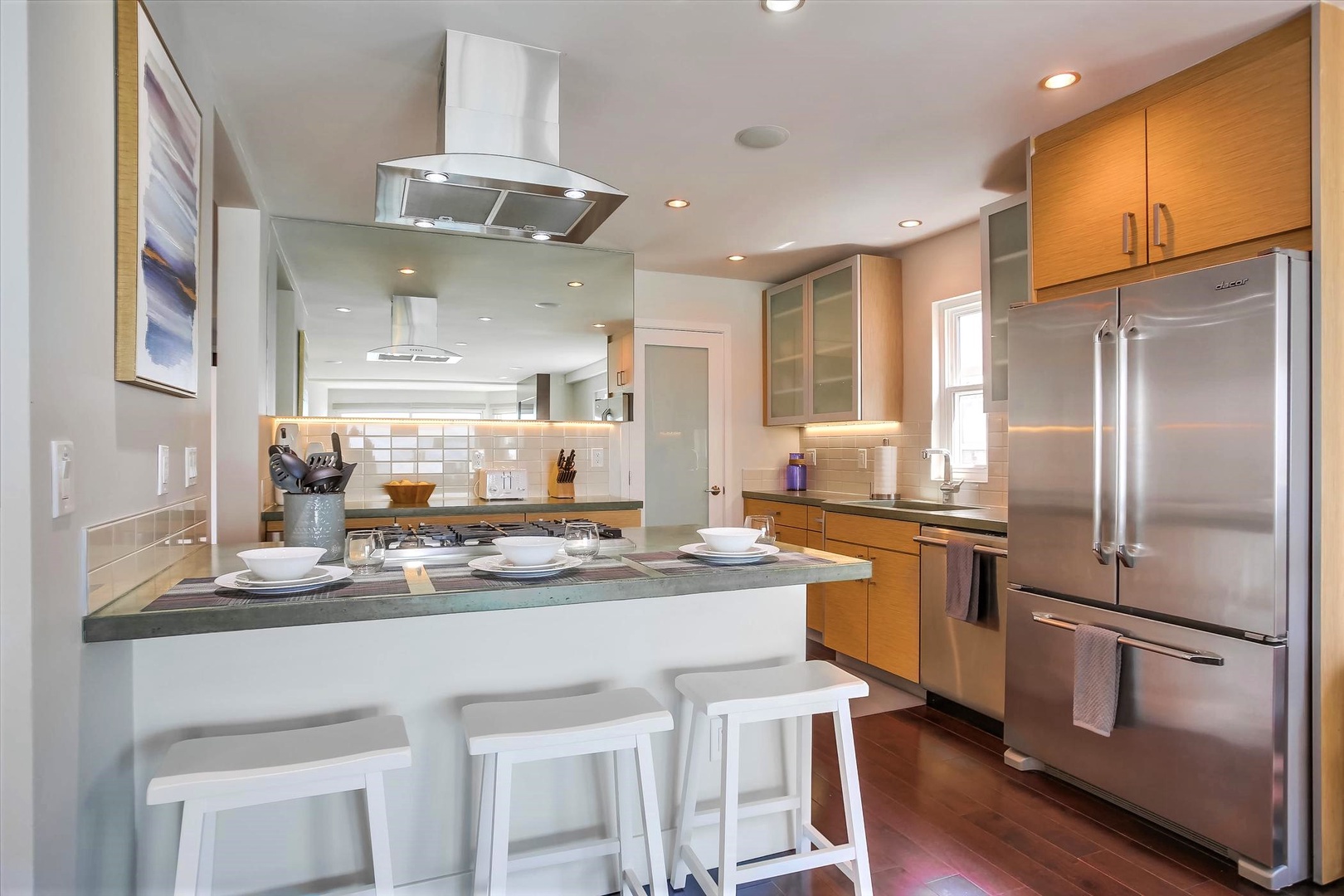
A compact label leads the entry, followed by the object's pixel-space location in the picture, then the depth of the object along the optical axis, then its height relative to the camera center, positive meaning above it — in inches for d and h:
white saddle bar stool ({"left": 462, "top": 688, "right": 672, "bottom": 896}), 61.1 -24.1
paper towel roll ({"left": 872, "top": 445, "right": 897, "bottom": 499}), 177.9 -6.1
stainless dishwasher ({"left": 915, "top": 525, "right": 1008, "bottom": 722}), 124.7 -33.9
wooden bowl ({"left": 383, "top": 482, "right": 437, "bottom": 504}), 164.7 -10.1
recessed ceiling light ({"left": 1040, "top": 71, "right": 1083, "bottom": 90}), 97.0 +47.0
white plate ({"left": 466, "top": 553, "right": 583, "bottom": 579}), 68.4 -11.2
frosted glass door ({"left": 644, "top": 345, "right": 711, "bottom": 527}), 201.3 +2.9
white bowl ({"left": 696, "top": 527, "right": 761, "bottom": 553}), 78.4 -9.6
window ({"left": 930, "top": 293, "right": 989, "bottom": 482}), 161.0 +12.5
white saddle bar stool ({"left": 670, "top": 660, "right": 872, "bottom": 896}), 69.0 -27.8
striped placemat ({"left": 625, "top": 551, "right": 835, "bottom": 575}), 73.5 -11.8
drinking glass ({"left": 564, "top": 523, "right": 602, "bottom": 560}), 80.4 -10.3
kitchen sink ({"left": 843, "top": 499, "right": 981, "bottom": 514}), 155.4 -12.9
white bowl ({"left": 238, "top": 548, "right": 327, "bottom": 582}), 62.1 -9.5
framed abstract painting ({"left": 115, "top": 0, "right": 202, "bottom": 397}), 60.3 +20.8
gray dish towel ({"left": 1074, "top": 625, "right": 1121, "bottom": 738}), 96.1 -29.9
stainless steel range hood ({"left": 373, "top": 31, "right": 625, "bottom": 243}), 81.5 +30.9
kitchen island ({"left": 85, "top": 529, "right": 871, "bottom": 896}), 63.2 -22.1
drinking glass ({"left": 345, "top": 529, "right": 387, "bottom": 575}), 71.9 -9.9
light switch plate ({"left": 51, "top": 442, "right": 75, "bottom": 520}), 47.3 -2.0
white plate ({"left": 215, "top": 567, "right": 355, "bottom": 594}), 61.7 -11.3
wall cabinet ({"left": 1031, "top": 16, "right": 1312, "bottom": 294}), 84.9 +35.0
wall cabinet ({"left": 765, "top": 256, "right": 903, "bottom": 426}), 176.4 +24.7
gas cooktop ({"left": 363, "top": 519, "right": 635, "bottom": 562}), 86.0 -12.3
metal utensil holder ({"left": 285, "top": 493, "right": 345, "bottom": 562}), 79.9 -8.0
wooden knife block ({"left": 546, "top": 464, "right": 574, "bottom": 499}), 184.1 -9.9
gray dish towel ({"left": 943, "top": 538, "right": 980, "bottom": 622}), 127.3 -22.9
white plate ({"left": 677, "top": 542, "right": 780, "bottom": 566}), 77.5 -11.3
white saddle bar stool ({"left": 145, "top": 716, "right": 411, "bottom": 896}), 51.3 -22.7
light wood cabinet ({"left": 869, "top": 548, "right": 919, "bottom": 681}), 144.7 -32.9
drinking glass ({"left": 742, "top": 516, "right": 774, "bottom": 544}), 82.8 -8.5
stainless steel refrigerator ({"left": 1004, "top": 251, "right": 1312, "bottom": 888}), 82.2 -11.5
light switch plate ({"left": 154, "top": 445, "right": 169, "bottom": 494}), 71.1 -2.1
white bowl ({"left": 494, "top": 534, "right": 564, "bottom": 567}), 69.4 -9.5
